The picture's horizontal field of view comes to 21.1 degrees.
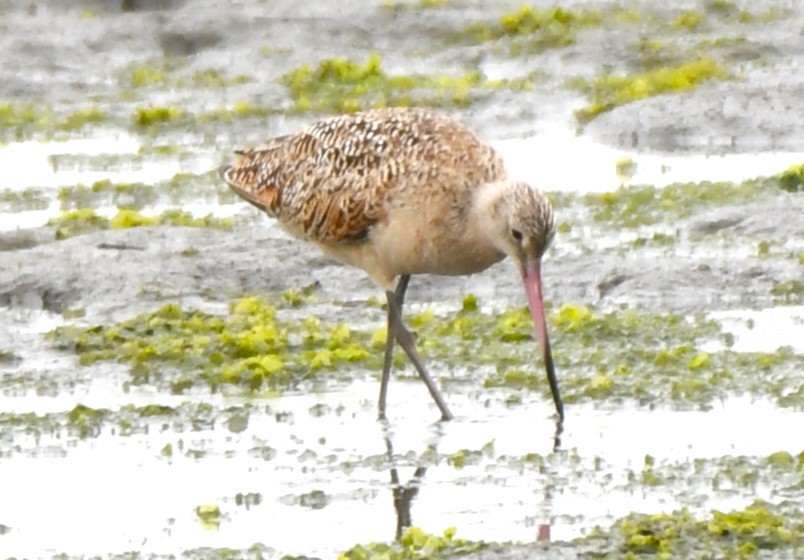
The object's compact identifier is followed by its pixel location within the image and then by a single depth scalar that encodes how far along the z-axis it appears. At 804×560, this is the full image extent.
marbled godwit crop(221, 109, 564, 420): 8.51
